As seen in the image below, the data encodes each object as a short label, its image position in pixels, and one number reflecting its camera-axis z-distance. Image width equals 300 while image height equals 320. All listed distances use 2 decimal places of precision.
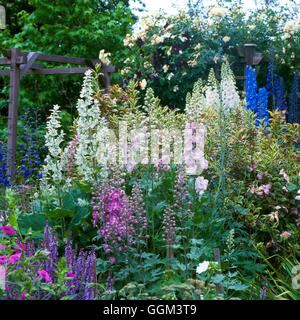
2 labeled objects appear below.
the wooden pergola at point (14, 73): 6.46
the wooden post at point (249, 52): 7.94
